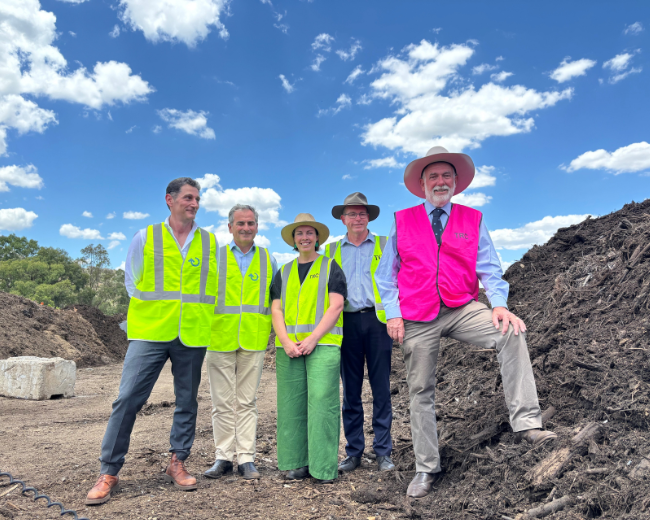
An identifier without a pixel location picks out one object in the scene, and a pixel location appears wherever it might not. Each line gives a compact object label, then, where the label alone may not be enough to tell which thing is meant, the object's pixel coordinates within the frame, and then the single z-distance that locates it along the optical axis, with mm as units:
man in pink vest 3684
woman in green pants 4188
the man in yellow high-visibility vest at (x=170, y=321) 3941
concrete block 10305
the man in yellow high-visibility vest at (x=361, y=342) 4605
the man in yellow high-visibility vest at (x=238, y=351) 4461
